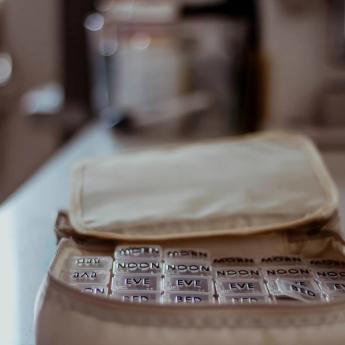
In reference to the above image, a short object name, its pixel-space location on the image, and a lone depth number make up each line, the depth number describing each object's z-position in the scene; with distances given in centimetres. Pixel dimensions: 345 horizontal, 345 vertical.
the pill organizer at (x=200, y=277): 58
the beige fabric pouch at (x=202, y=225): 53
